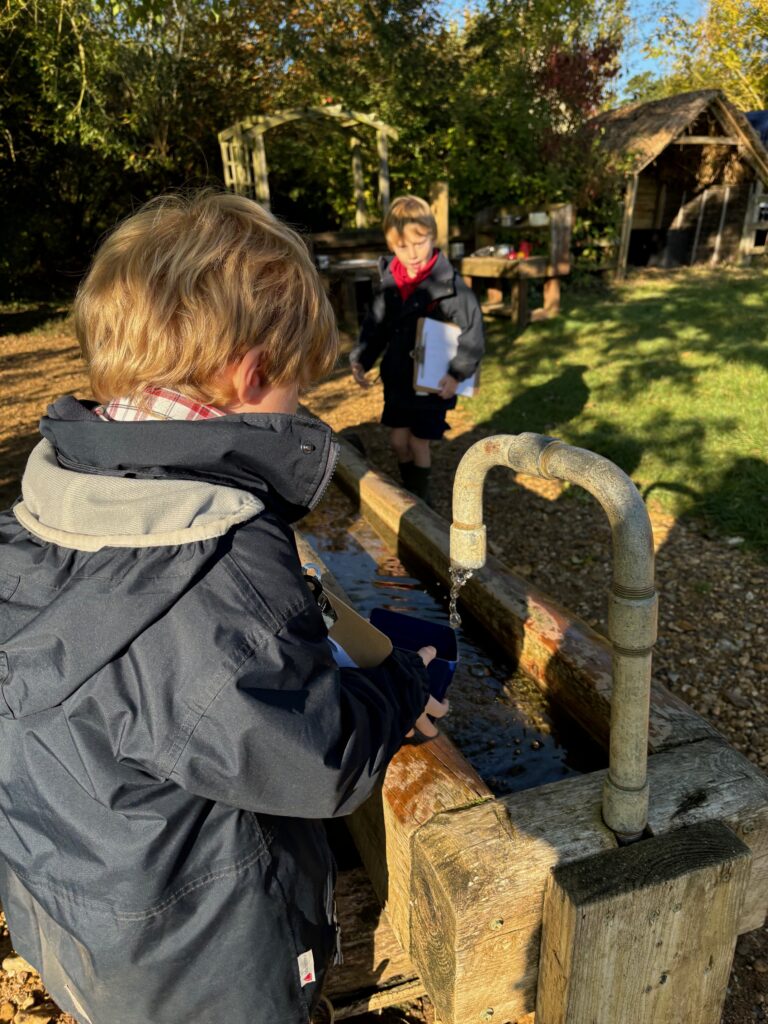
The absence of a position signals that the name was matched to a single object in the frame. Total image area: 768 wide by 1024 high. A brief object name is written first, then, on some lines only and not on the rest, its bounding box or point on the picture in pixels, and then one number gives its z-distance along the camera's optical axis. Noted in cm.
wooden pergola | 1037
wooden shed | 1264
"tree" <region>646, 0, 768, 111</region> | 2306
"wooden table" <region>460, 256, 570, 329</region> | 902
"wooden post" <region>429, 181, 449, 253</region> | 1061
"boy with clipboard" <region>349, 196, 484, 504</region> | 412
